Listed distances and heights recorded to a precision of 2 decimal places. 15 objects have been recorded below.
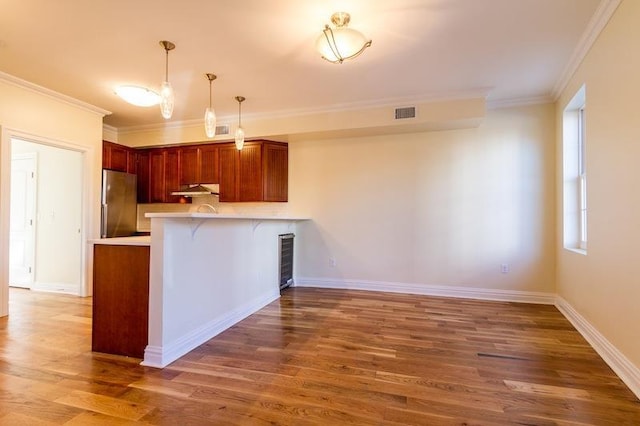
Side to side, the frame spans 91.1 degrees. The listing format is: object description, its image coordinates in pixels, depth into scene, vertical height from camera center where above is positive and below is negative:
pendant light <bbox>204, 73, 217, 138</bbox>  3.08 +0.90
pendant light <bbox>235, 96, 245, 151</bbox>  3.72 +0.91
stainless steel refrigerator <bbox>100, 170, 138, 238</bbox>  4.62 +0.13
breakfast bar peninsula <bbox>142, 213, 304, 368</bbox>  2.27 -0.57
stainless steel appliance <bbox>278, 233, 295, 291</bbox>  4.46 -0.66
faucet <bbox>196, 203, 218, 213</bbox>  4.99 +0.08
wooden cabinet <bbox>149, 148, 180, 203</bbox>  5.30 +0.65
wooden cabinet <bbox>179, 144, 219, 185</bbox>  5.11 +0.81
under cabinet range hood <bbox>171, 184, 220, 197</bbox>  4.89 +0.37
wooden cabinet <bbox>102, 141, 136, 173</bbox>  4.74 +0.88
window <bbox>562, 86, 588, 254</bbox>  3.52 +0.48
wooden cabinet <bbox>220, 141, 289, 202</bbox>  4.86 +0.67
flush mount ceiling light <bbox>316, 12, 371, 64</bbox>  2.33 +1.33
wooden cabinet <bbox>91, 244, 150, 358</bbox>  2.37 -0.67
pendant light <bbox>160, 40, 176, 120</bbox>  2.61 +0.98
